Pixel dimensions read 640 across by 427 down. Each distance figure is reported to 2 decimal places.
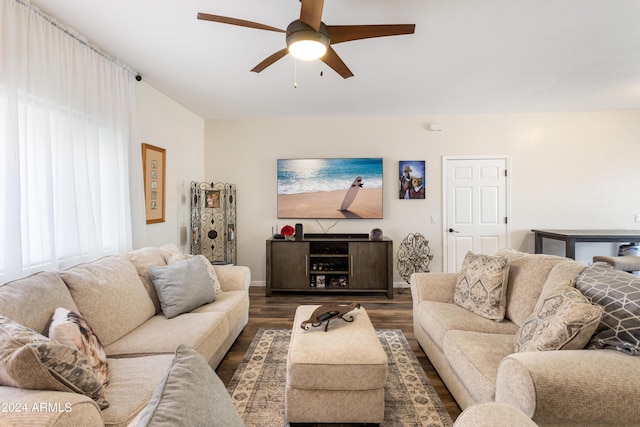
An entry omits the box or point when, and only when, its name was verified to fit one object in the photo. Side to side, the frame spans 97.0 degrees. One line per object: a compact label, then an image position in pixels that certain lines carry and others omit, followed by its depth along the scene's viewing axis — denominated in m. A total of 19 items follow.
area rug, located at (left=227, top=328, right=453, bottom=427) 1.70
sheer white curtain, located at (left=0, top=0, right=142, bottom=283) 1.75
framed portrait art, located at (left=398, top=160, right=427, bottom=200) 4.40
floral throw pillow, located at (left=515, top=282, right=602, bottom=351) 1.30
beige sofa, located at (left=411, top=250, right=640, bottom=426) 1.11
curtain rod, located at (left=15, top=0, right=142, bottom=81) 1.90
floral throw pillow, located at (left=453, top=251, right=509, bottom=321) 2.08
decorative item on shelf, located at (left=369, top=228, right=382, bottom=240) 4.14
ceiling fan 1.63
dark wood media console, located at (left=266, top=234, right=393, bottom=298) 4.01
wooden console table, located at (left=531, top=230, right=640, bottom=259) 3.58
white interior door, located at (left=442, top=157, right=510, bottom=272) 4.36
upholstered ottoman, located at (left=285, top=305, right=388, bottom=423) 1.55
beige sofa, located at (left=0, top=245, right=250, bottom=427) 0.95
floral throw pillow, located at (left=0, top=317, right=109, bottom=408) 0.97
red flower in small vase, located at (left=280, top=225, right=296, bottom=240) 4.18
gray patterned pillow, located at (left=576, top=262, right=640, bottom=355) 1.28
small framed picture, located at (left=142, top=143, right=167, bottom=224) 3.13
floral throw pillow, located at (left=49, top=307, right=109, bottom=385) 1.28
